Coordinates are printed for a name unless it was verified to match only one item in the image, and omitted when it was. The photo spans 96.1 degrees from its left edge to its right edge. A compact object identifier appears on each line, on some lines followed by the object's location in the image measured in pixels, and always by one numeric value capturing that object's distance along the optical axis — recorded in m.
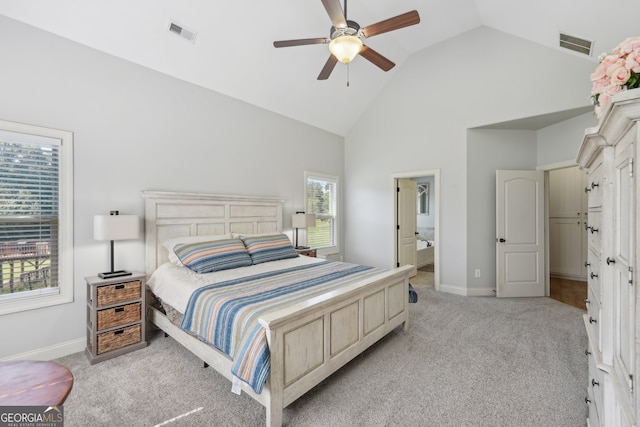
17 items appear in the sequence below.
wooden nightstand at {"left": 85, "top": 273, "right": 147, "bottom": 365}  2.57
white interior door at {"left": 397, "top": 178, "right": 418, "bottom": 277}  5.48
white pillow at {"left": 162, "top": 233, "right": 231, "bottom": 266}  3.17
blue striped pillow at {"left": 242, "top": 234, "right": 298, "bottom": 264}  3.51
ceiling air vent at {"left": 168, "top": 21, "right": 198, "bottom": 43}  3.04
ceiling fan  2.27
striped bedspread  1.69
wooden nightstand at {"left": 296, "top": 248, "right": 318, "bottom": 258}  4.57
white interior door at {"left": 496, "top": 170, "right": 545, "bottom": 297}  4.43
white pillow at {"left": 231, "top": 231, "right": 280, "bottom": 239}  3.68
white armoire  0.84
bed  1.77
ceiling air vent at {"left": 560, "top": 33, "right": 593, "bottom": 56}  3.22
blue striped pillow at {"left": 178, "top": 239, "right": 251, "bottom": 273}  2.99
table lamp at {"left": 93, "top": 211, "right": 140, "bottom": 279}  2.64
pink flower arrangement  1.02
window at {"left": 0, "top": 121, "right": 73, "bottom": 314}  2.49
